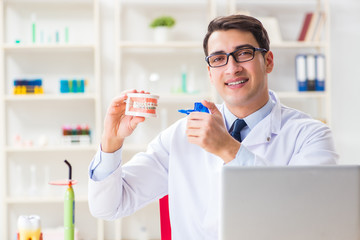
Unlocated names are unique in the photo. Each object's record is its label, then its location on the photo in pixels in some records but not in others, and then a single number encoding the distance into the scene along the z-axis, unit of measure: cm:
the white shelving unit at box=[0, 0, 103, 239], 382
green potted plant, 370
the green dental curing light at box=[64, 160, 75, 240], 145
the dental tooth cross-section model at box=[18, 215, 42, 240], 150
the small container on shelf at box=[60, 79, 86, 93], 367
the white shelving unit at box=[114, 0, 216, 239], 388
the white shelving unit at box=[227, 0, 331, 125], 397
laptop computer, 92
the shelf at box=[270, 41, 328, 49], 372
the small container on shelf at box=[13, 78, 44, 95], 367
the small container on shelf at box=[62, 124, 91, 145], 367
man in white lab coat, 151
